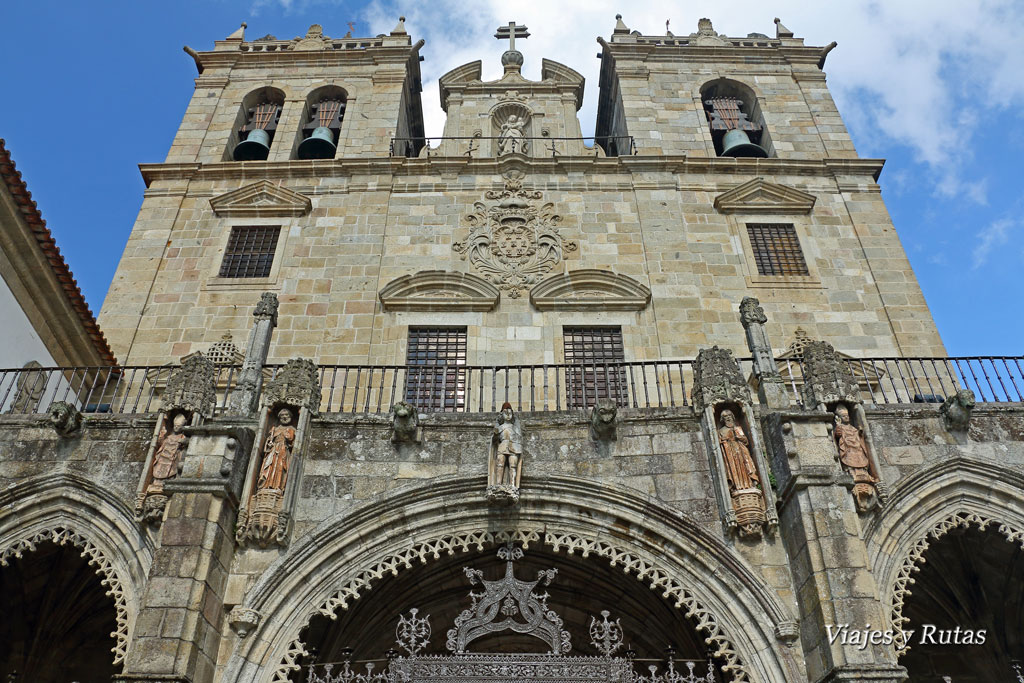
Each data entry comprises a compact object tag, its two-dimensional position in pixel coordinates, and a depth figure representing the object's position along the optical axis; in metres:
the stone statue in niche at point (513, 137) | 17.94
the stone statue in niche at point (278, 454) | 9.17
